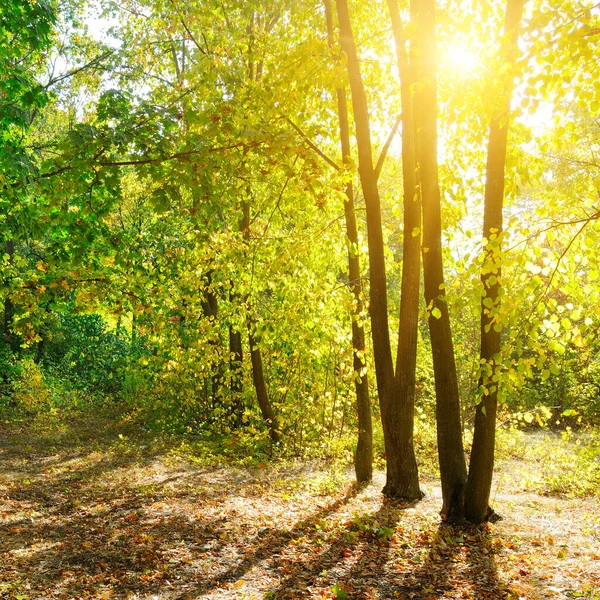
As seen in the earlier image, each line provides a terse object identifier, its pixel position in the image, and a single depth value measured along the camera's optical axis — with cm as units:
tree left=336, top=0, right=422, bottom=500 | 732
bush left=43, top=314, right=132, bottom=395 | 1950
